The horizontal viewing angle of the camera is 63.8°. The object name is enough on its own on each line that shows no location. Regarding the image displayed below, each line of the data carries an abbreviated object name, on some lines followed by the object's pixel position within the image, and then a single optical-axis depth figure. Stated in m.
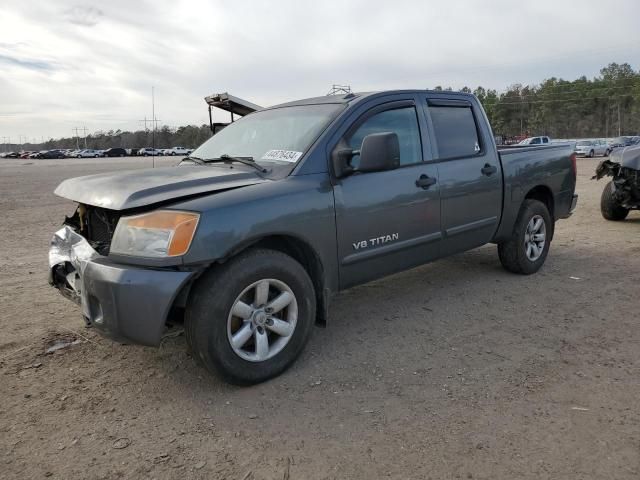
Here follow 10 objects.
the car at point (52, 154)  83.00
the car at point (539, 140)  38.08
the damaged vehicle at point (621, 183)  8.19
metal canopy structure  8.67
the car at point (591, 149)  40.16
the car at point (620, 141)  37.28
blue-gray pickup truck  2.83
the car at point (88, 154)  83.75
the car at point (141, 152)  78.74
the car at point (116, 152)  83.50
